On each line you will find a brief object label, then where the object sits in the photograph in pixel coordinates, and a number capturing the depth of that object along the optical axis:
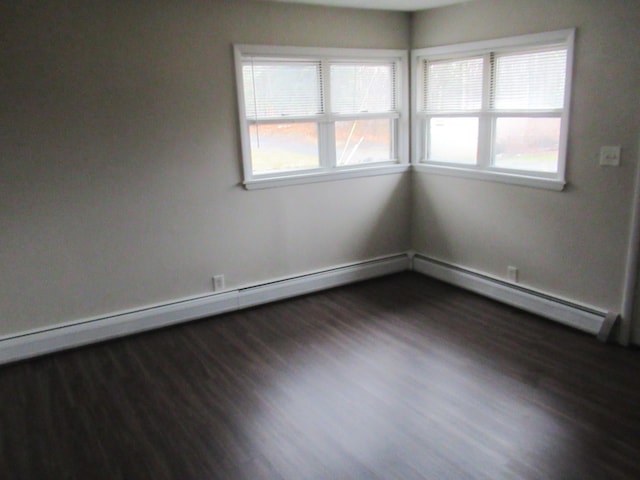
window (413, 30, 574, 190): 3.60
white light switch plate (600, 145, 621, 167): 3.25
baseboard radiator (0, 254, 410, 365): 3.49
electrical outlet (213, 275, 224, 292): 4.11
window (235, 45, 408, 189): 4.04
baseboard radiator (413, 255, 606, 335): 3.58
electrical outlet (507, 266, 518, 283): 4.08
